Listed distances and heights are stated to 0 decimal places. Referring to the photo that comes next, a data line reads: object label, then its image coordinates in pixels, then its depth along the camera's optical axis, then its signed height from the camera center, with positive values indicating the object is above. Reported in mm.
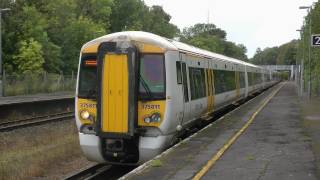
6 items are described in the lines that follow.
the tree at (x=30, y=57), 47438 +1070
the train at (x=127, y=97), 11820 -567
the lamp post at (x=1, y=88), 40094 -1208
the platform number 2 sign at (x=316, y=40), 20375 +993
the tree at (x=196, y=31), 124500 +8409
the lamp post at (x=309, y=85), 36644 -1051
